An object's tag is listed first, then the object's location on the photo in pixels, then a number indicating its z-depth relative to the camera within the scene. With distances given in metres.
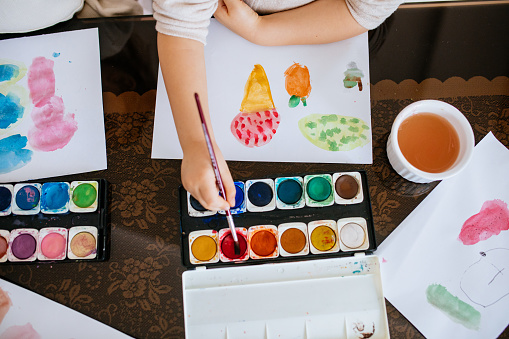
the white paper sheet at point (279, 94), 0.80
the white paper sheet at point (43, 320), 0.76
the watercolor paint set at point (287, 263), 0.71
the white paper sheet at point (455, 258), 0.74
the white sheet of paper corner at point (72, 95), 0.82
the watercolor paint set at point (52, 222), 0.76
